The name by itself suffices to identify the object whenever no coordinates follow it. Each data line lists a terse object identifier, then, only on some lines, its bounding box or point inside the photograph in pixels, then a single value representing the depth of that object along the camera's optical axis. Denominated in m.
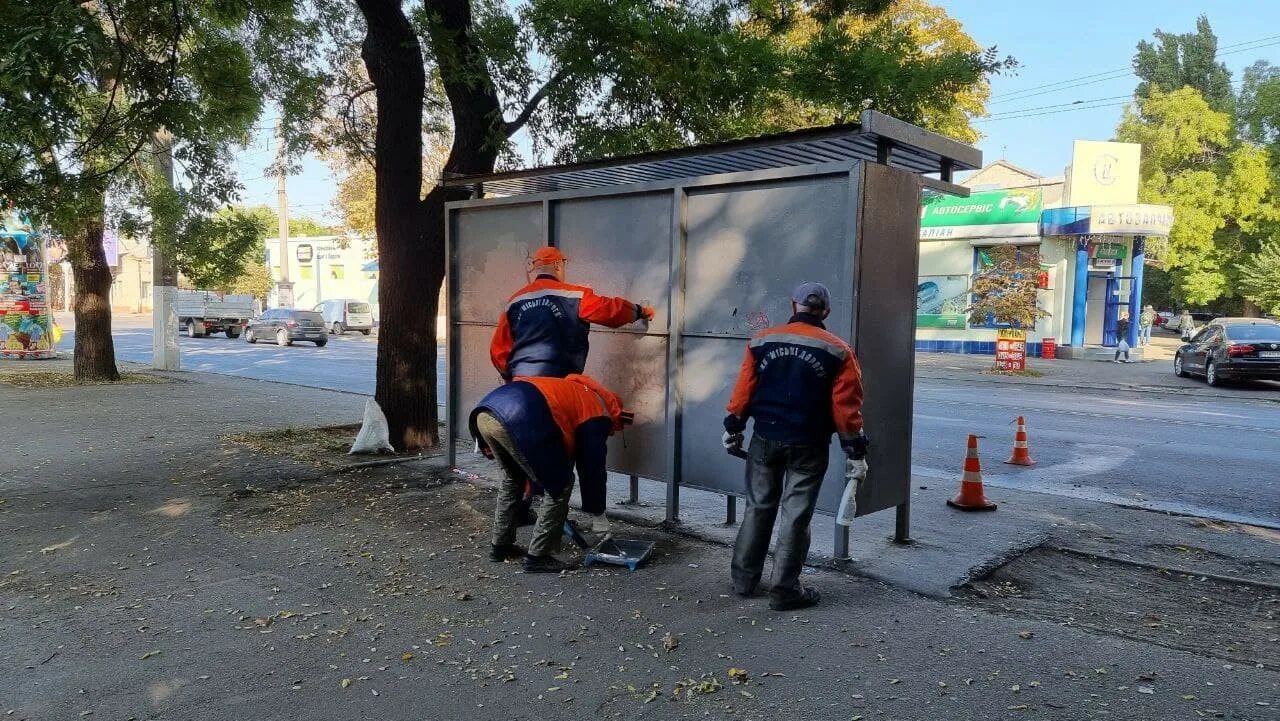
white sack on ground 9.14
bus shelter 5.45
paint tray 5.45
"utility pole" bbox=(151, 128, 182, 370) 17.11
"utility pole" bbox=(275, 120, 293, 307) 42.53
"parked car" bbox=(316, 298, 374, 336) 41.16
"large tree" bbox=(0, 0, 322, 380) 7.29
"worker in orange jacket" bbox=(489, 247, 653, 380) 5.77
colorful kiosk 22.42
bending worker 5.25
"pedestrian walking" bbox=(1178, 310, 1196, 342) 40.58
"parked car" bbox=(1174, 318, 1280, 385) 18.58
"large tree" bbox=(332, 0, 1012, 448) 8.47
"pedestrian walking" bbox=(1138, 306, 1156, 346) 31.16
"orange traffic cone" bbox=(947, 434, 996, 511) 7.14
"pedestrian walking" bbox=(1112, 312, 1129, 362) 28.84
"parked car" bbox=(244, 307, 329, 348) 33.53
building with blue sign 28.25
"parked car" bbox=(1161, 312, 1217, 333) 55.94
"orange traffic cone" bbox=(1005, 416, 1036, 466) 9.59
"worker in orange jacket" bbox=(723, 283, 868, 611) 4.65
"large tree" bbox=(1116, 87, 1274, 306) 41.44
